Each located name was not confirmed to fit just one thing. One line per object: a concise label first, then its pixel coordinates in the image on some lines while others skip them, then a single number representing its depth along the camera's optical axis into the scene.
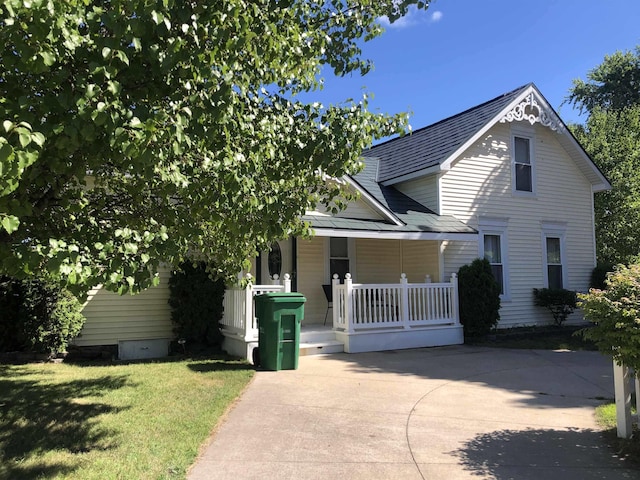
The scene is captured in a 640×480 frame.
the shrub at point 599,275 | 15.67
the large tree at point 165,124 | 2.94
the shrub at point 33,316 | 9.10
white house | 11.43
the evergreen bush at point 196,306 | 10.73
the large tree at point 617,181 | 18.55
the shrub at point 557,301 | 14.70
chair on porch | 12.73
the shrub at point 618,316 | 4.52
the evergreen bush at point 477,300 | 12.50
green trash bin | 8.55
